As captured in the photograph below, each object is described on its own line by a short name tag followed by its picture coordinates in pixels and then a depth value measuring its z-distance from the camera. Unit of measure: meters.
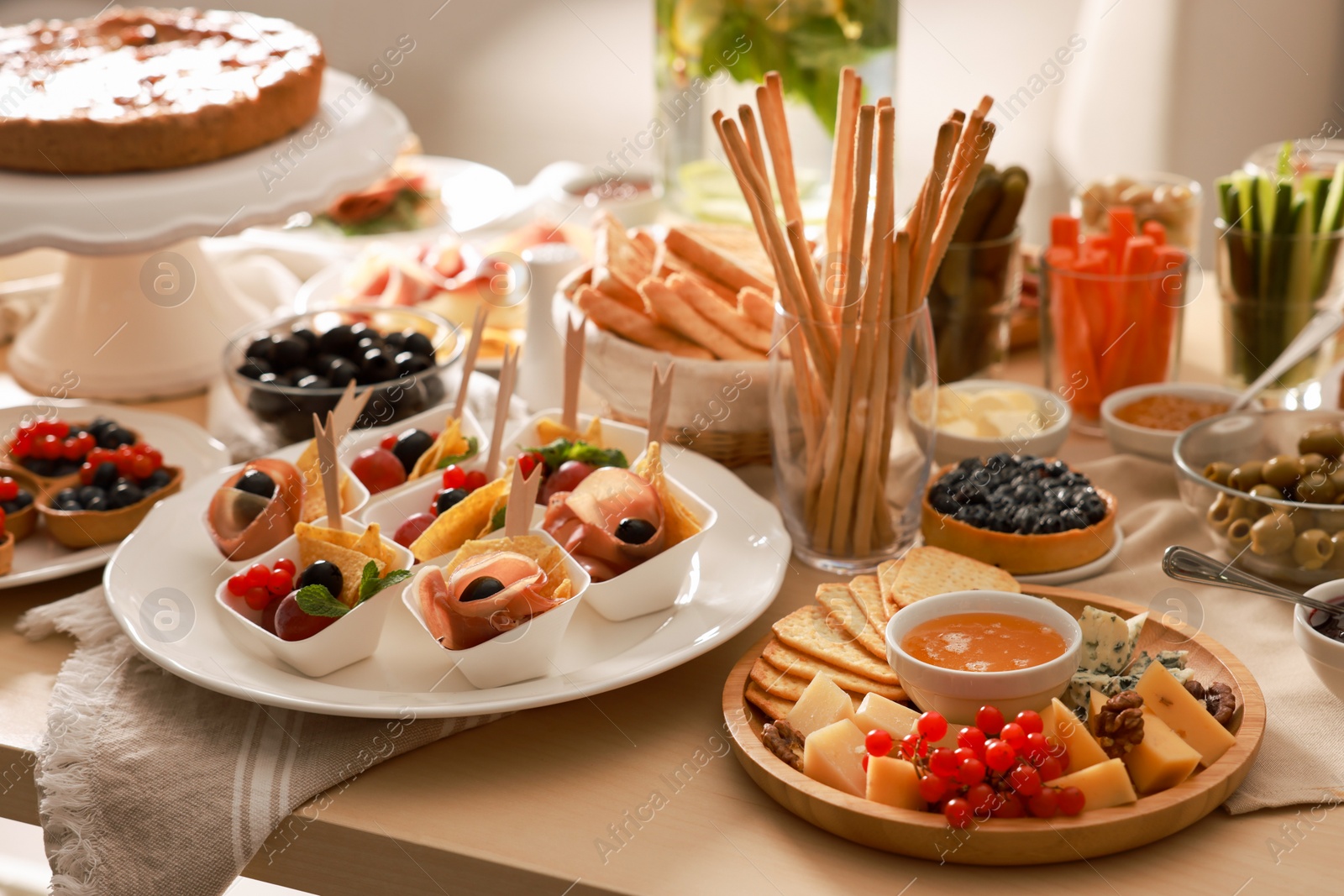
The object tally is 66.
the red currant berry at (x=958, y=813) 0.74
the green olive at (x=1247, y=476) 1.06
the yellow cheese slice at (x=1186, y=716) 0.81
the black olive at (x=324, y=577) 0.93
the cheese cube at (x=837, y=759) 0.79
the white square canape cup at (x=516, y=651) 0.87
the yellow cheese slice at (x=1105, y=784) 0.76
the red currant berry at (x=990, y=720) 0.79
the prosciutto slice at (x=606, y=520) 0.97
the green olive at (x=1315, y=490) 1.02
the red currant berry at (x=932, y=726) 0.78
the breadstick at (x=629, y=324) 1.24
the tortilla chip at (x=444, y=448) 1.14
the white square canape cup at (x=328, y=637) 0.91
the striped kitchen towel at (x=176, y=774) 0.84
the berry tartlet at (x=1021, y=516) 1.06
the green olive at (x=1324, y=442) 1.04
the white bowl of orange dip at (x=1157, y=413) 1.24
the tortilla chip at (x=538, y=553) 0.93
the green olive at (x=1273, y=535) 0.99
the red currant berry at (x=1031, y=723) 0.78
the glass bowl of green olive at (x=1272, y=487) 0.98
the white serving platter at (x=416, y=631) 0.89
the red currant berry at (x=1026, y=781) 0.75
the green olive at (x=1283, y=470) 1.04
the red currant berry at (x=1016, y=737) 0.77
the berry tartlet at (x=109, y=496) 1.15
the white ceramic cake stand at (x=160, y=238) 1.31
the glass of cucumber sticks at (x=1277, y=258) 1.32
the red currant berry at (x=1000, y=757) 0.75
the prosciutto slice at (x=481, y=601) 0.87
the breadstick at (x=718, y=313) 1.21
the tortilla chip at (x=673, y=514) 0.99
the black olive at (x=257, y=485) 1.09
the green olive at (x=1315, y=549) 0.98
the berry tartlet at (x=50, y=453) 1.21
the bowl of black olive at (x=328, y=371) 1.30
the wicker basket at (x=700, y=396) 1.20
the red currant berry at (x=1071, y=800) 0.75
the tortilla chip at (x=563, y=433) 1.16
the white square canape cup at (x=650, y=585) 0.96
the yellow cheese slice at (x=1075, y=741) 0.78
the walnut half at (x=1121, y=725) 0.79
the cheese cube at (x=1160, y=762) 0.77
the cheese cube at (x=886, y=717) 0.83
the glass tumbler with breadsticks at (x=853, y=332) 1.00
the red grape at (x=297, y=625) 0.92
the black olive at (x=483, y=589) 0.87
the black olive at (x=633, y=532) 0.97
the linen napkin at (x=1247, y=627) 0.81
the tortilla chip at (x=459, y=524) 1.00
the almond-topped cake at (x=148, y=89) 1.36
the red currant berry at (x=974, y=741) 0.77
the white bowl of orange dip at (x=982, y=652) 0.81
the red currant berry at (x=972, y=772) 0.75
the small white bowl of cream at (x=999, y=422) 1.22
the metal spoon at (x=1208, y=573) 0.93
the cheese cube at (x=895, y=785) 0.77
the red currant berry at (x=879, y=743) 0.78
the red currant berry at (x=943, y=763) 0.76
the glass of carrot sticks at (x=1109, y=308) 1.30
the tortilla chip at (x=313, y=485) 1.09
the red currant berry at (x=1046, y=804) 0.75
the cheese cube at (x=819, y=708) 0.84
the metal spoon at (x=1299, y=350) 1.23
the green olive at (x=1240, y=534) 1.01
